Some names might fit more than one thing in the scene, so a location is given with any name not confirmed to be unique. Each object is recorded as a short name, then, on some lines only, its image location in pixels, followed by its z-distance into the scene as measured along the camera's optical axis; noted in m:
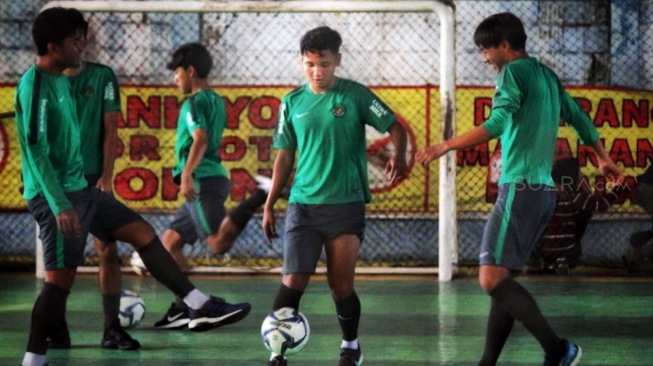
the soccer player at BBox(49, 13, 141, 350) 15.34
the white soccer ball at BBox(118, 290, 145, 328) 16.92
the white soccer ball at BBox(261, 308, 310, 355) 13.00
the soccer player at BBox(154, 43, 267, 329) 17.72
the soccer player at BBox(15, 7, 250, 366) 12.71
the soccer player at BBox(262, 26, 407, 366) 13.27
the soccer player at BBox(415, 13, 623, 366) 12.45
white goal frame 22.89
